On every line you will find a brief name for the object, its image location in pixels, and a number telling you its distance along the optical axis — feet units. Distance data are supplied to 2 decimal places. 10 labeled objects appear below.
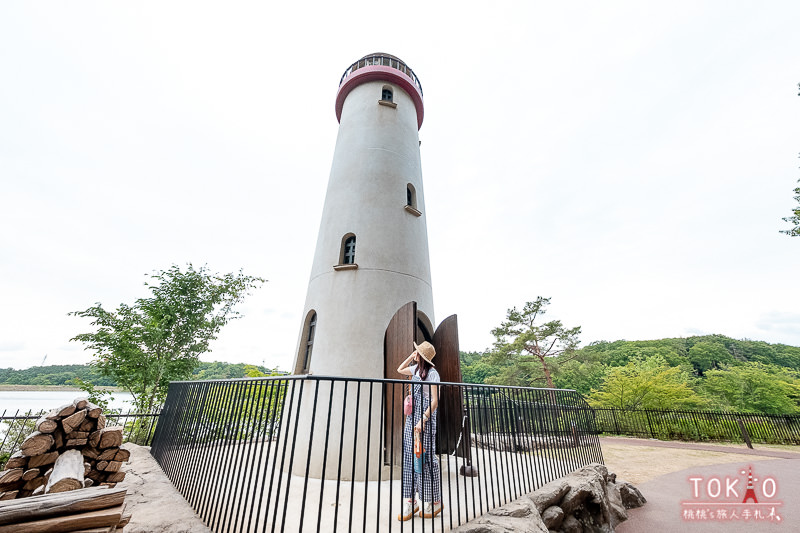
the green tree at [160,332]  34.65
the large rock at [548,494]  14.96
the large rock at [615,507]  19.46
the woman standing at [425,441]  12.70
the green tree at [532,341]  79.77
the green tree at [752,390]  78.74
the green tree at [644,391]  65.57
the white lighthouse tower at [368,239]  21.83
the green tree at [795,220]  35.06
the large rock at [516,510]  12.74
